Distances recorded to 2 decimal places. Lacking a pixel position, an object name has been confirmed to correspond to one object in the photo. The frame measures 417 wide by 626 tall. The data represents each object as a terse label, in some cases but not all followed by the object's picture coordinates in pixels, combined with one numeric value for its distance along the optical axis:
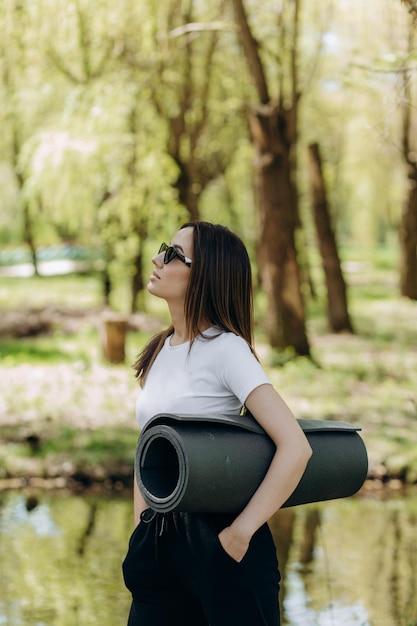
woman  2.54
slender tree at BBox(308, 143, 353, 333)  19.75
